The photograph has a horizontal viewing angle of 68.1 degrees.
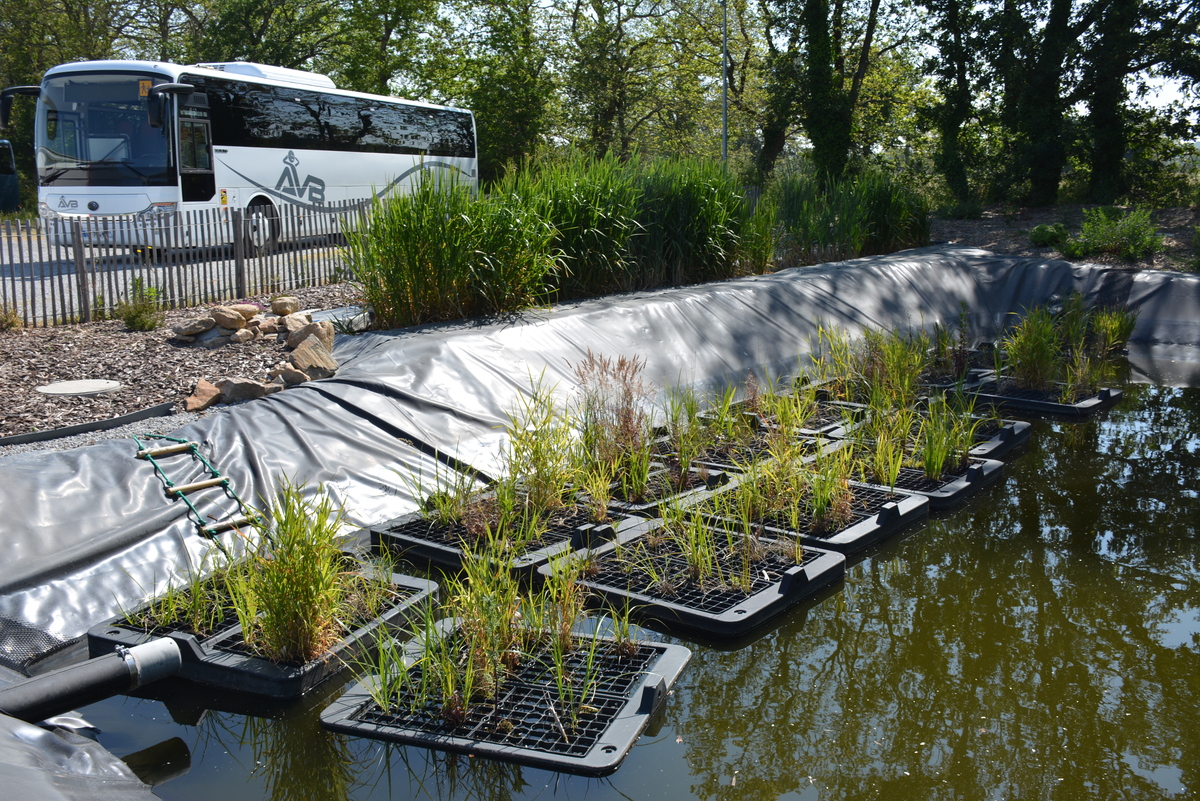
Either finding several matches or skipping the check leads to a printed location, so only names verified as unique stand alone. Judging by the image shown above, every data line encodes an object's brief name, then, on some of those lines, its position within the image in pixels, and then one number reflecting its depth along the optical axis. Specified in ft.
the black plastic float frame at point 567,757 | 8.80
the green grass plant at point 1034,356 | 22.97
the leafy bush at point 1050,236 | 43.16
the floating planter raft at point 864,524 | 14.01
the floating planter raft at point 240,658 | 10.21
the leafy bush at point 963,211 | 54.60
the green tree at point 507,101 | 86.43
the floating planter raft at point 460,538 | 13.12
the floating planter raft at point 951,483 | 16.01
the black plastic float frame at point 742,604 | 11.59
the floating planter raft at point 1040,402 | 21.90
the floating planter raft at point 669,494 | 14.85
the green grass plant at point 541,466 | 14.43
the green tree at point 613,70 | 91.66
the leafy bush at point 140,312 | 24.81
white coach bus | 42.37
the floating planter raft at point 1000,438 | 18.30
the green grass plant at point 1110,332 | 28.02
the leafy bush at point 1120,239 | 39.11
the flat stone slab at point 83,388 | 19.29
